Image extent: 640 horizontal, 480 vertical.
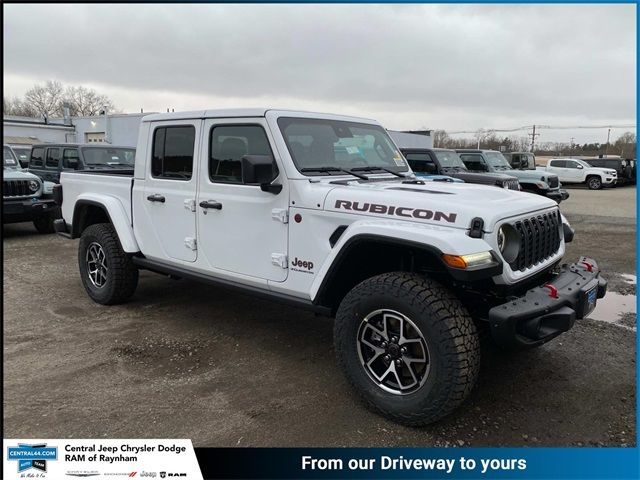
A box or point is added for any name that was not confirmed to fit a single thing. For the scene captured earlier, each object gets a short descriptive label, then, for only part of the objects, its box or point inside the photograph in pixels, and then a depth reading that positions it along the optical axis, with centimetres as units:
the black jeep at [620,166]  2653
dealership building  3306
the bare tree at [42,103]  5412
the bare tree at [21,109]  5175
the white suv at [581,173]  2462
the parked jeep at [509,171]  1419
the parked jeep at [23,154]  1392
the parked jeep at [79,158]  1034
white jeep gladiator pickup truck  278
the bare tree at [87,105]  5514
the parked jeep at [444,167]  1166
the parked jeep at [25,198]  877
